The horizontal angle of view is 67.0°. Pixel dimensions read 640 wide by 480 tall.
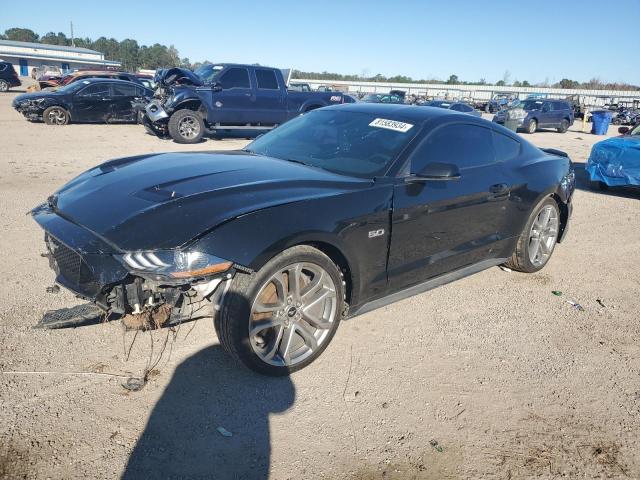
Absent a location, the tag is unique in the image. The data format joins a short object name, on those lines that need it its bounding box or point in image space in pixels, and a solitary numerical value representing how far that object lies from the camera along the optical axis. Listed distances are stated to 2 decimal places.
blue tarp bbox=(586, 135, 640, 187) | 8.57
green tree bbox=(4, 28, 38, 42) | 121.81
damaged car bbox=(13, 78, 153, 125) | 15.09
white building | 69.39
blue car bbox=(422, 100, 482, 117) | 25.09
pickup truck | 12.70
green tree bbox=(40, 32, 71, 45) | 125.20
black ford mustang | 2.61
